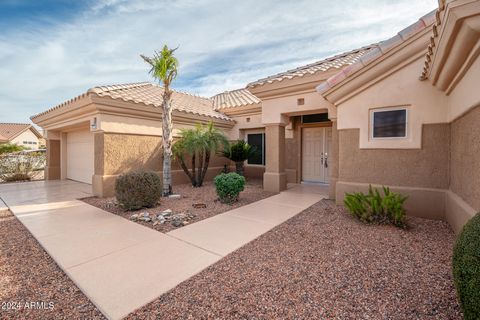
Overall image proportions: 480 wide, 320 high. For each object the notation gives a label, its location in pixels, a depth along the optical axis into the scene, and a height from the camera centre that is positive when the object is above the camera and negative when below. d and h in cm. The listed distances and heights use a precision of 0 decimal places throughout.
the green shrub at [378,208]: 509 -129
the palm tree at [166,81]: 768 +261
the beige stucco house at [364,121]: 412 +116
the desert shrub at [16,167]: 1313 -84
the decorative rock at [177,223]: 530 -168
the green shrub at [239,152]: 1135 +12
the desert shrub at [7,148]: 2264 +56
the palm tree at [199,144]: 964 +44
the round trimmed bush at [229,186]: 735 -108
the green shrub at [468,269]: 178 -99
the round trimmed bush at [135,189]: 643 -106
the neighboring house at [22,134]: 3725 +348
